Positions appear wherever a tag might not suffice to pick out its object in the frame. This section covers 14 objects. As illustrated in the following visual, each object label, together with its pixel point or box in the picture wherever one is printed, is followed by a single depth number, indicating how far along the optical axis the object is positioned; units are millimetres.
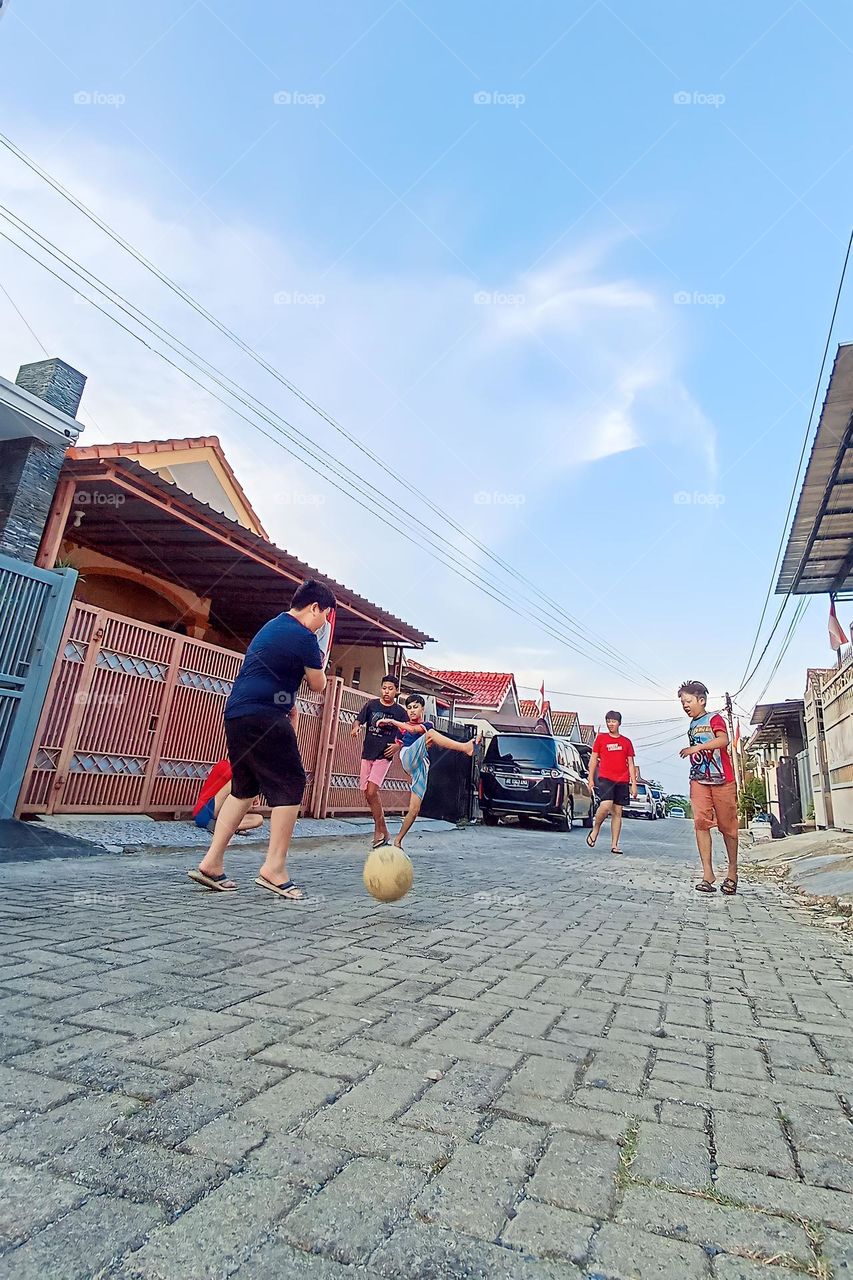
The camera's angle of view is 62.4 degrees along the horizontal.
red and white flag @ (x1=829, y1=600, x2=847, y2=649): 10812
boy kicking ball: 6809
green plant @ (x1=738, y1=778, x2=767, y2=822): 22519
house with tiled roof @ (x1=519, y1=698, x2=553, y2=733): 32594
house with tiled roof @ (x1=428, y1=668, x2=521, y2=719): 28656
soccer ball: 4281
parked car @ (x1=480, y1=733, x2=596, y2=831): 15523
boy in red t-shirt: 10469
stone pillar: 7230
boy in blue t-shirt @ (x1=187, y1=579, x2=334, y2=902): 4367
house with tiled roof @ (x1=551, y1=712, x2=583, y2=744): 43269
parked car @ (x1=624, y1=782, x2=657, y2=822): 33875
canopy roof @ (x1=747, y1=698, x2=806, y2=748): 22219
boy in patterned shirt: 6379
